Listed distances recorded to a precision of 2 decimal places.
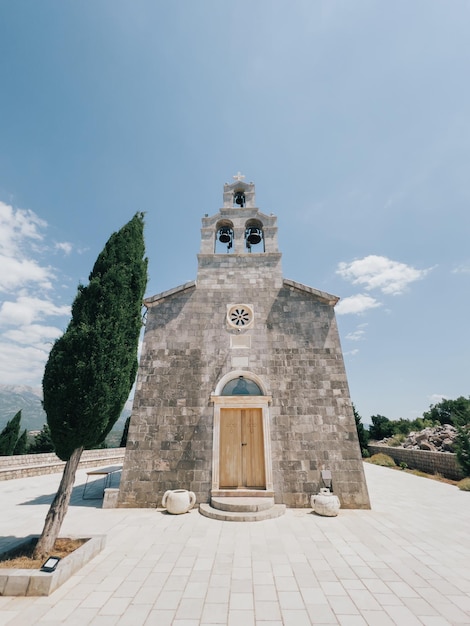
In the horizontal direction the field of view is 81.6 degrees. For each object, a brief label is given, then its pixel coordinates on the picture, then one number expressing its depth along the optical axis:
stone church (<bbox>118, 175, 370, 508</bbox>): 7.84
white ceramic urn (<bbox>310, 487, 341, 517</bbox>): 6.92
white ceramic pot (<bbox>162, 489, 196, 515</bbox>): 7.10
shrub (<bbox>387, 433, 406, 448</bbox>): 20.98
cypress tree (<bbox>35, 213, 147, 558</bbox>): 5.32
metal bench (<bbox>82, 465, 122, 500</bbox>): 9.19
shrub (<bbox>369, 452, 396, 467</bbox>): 17.70
